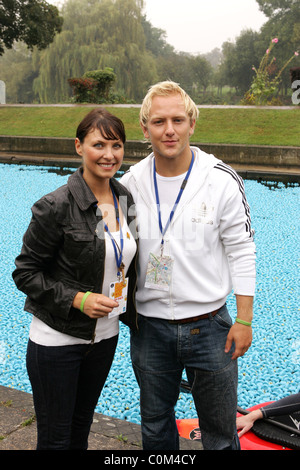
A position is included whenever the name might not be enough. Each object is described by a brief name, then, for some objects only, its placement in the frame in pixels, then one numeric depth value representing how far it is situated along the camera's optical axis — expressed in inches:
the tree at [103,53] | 1364.4
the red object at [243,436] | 94.0
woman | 60.7
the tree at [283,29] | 1710.1
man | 64.9
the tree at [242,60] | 1873.8
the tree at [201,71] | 2142.0
